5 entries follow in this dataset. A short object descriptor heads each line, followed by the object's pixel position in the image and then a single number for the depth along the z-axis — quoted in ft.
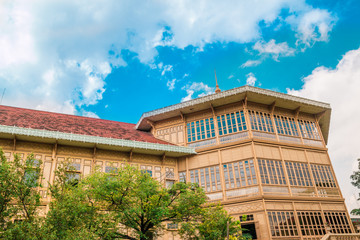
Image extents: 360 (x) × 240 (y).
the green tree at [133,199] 47.93
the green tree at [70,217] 33.35
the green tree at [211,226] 52.90
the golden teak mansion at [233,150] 67.72
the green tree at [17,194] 31.81
